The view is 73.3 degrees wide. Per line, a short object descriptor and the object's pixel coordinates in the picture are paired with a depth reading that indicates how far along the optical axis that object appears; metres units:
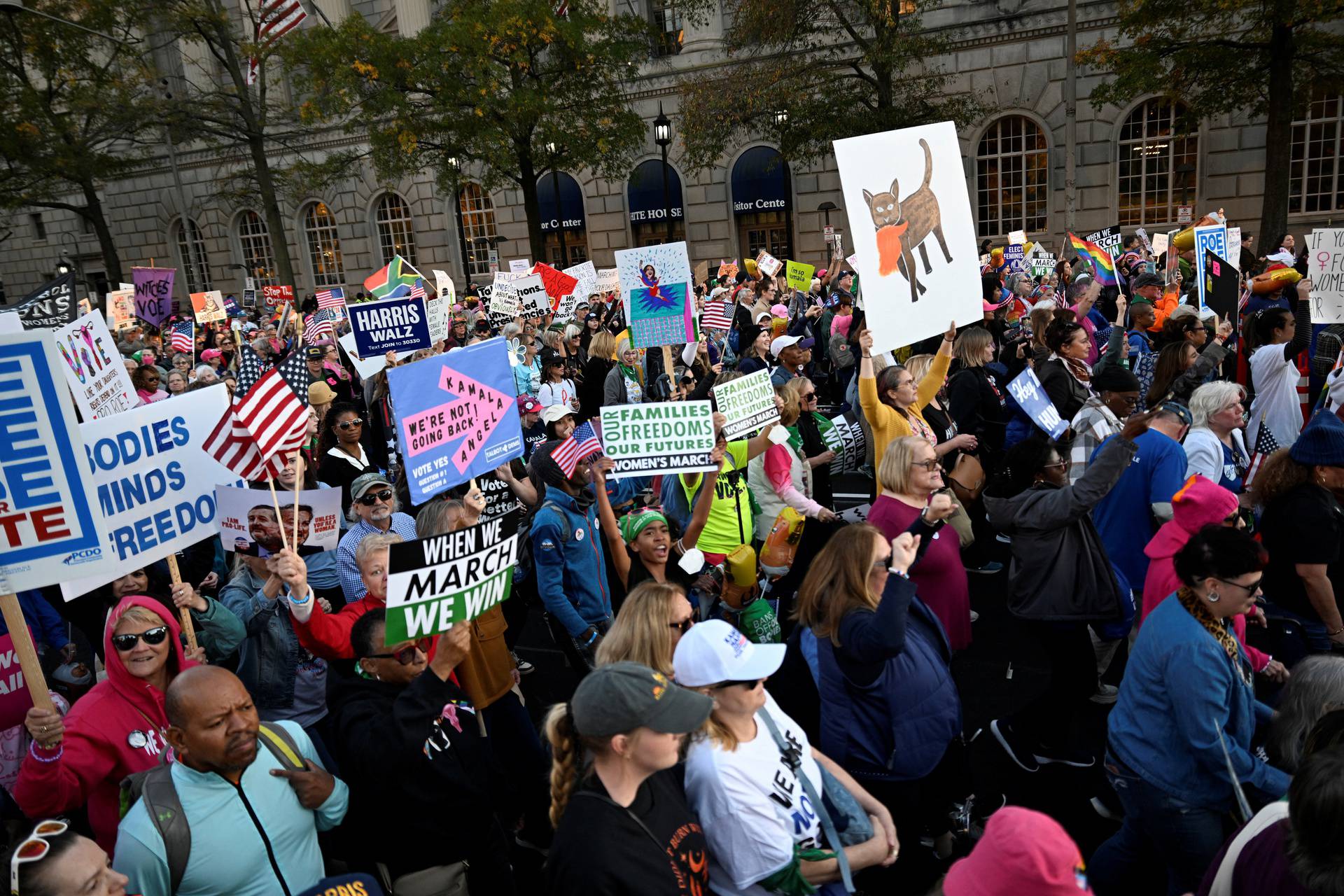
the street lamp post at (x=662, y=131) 22.17
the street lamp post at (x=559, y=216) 26.61
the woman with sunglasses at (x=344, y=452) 6.77
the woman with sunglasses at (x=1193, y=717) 3.20
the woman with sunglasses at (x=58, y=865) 2.38
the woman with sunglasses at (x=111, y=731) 3.31
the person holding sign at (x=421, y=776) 3.20
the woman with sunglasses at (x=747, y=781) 2.79
